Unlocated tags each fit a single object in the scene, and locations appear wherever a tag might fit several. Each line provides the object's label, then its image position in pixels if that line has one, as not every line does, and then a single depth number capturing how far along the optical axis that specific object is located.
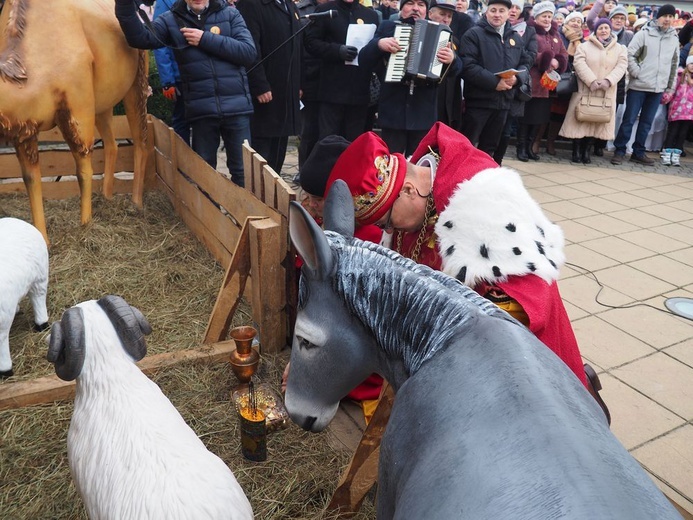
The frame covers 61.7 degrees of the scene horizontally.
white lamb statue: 2.99
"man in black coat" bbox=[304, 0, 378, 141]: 5.94
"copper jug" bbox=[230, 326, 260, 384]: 2.76
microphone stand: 5.26
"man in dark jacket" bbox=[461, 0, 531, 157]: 6.78
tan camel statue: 3.78
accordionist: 5.76
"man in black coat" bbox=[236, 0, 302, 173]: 5.35
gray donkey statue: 0.93
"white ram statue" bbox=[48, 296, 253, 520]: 1.67
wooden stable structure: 2.97
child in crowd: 9.27
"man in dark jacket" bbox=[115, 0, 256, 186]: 4.62
